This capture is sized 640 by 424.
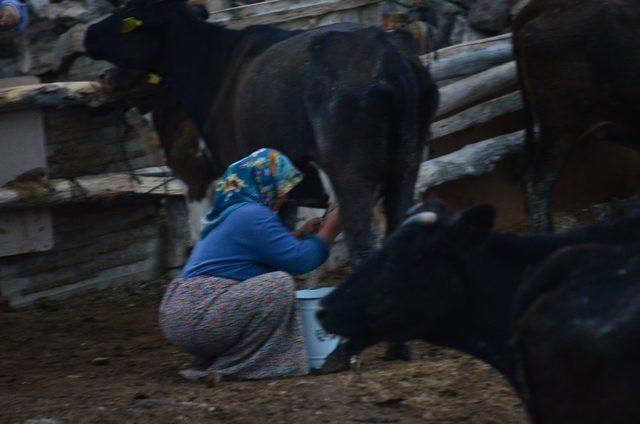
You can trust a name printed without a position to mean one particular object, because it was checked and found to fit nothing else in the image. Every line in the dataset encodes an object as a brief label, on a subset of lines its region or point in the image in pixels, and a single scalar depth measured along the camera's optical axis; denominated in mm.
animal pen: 17078
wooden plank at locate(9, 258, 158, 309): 17469
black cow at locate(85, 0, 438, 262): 13320
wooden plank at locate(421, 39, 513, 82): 18297
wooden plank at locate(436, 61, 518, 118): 18141
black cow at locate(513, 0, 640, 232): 15156
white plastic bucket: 12602
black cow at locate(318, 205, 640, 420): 8586
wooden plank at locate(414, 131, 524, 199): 17578
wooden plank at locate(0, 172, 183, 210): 16641
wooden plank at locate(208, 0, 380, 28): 19594
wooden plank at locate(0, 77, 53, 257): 16875
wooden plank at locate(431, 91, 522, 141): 18187
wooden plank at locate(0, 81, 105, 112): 16687
